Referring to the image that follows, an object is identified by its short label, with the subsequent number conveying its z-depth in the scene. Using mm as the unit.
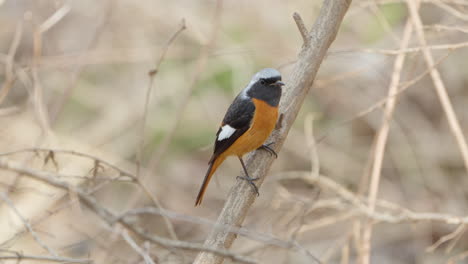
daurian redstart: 7855
